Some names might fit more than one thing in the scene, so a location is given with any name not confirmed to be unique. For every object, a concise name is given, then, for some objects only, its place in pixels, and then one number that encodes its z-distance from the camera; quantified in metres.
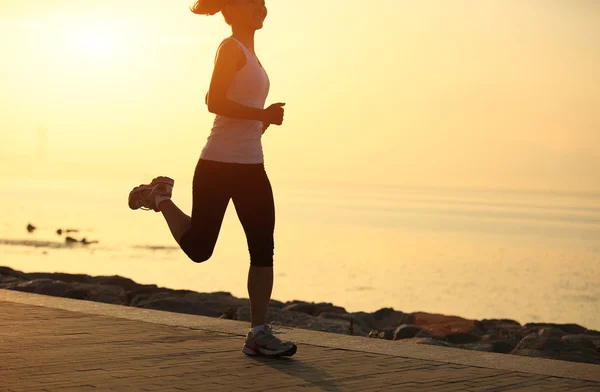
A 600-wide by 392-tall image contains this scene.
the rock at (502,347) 12.26
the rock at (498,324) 17.33
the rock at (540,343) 12.57
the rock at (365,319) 16.19
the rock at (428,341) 10.52
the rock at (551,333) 13.59
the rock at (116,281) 19.25
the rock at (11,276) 16.86
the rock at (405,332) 13.33
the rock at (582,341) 12.56
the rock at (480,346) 12.04
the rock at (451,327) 14.20
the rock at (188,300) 14.06
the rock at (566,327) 17.06
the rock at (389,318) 17.20
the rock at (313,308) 16.72
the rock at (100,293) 14.52
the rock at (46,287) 14.48
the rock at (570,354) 11.02
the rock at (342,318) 15.40
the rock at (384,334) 12.65
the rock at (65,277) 19.95
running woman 6.37
